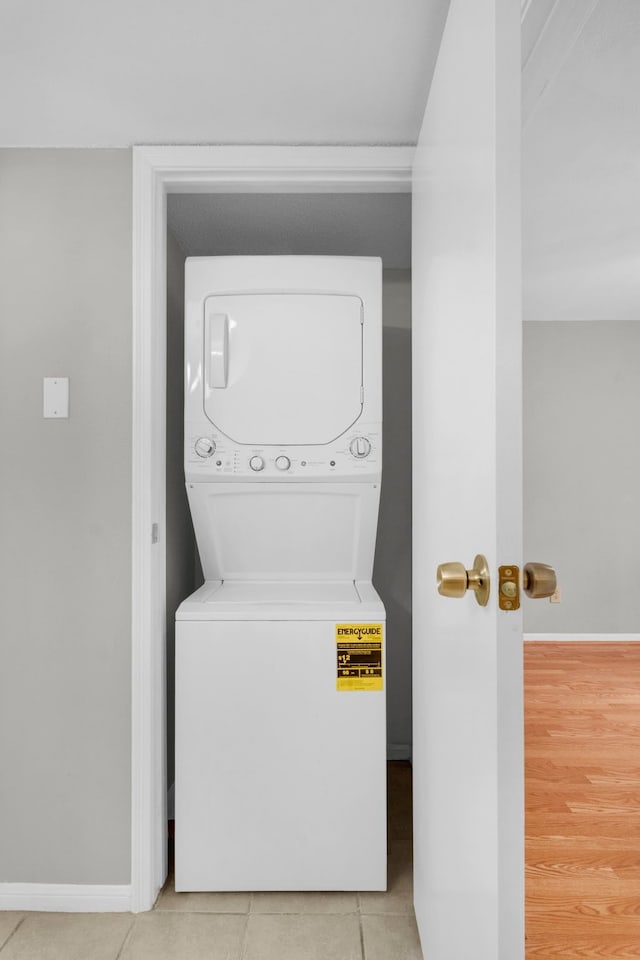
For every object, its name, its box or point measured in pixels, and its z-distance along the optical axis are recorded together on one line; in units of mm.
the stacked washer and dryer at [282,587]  1899
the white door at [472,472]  871
